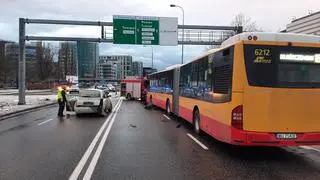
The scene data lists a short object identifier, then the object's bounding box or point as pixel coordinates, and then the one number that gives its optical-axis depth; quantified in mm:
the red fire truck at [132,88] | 26982
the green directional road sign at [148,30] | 19324
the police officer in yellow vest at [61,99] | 13106
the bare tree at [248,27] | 28815
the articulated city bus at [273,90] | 5363
